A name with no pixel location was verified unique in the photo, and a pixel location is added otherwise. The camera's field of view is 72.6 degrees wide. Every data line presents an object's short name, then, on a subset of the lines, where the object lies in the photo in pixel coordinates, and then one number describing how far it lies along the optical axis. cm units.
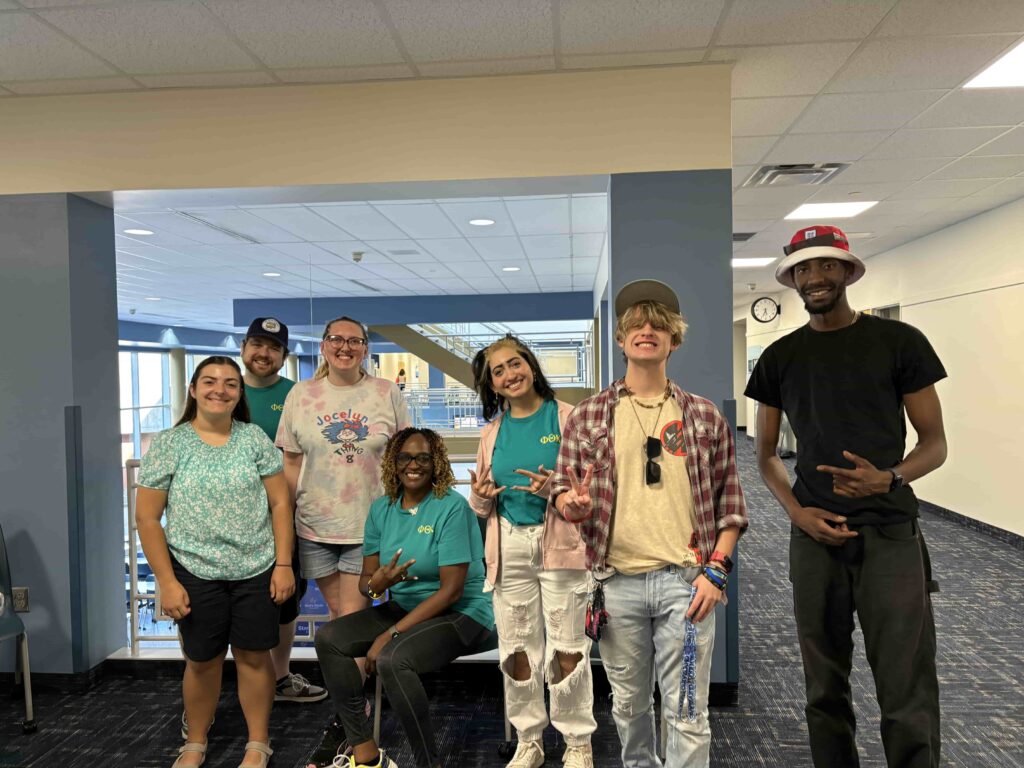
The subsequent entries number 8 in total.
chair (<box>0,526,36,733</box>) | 276
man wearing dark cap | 280
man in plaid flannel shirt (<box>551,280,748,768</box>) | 179
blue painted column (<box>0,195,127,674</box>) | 315
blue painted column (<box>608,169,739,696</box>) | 295
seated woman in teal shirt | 223
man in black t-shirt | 183
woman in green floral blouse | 236
